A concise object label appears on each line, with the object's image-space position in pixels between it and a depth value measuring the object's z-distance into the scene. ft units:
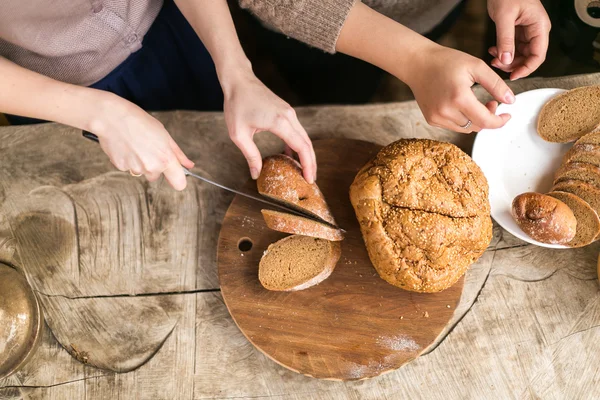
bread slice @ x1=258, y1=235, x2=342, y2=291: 4.62
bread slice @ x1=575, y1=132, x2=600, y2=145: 4.66
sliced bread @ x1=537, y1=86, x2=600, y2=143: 4.90
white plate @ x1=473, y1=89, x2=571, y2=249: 4.97
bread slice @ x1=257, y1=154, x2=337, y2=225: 4.63
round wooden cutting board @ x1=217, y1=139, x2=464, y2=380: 4.55
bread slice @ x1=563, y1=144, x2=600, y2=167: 4.62
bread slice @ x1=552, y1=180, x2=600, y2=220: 4.60
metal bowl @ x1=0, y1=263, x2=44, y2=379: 4.44
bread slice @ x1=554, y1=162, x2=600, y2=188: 4.61
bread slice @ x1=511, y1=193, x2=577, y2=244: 4.43
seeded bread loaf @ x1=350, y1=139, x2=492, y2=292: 4.25
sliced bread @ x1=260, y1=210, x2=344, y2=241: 4.57
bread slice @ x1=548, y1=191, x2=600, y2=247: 4.53
